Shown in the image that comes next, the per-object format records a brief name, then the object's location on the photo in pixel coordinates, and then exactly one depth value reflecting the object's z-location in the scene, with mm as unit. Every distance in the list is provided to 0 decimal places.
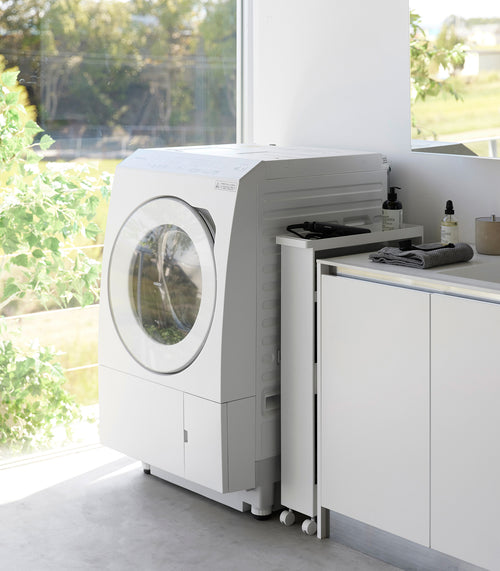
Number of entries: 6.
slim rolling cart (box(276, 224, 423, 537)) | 2801
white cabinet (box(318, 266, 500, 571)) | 2367
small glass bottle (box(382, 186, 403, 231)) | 3072
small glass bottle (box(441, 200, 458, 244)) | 2904
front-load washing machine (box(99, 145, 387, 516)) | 2793
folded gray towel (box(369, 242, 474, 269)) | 2615
